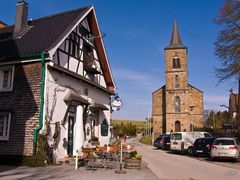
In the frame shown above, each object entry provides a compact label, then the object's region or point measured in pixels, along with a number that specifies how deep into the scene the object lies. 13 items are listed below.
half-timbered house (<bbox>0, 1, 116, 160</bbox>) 14.48
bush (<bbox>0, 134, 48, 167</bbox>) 13.74
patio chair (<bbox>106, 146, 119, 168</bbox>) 14.26
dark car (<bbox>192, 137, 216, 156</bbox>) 22.81
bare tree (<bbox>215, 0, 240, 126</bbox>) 21.47
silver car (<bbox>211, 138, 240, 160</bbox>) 18.92
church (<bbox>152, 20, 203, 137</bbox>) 67.12
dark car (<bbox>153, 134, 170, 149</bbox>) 31.62
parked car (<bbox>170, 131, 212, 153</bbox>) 26.33
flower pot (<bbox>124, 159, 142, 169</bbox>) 14.08
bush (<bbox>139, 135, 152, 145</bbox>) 50.78
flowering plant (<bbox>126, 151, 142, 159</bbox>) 14.16
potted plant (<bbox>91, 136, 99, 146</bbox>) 18.44
